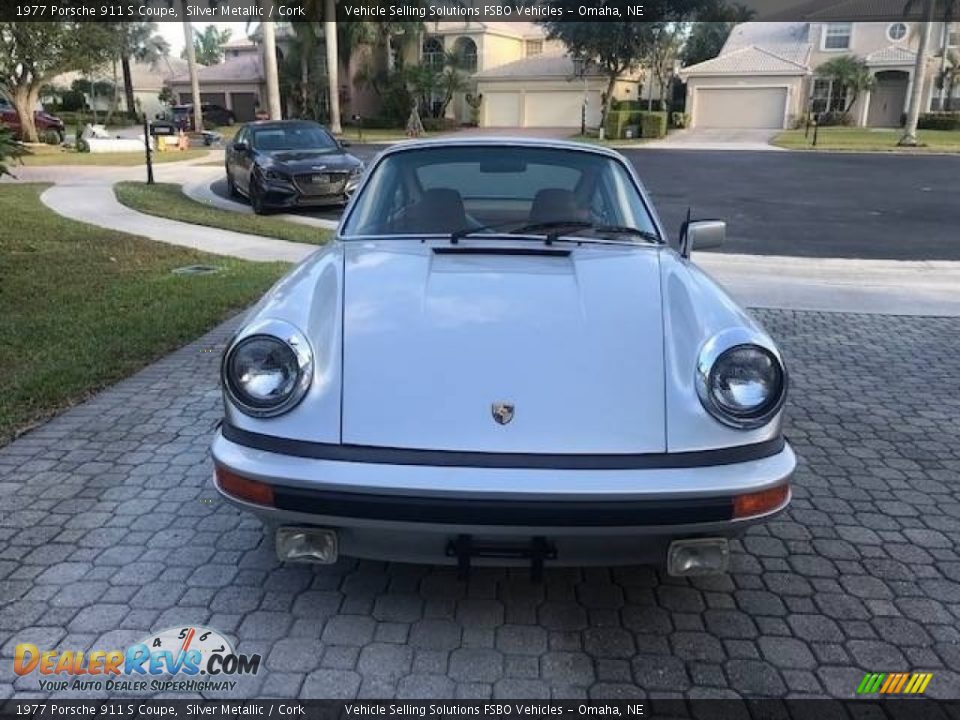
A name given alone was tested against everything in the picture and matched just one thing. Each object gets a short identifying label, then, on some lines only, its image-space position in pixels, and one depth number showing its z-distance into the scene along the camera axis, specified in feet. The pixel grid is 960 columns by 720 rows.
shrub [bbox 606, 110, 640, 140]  127.85
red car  104.04
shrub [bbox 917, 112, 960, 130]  138.07
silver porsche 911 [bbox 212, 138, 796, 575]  7.41
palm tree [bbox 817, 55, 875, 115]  148.87
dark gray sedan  41.50
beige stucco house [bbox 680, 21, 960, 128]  144.87
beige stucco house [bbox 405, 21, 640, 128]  152.56
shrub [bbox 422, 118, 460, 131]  148.88
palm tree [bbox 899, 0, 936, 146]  102.99
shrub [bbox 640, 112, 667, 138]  127.75
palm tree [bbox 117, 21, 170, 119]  125.59
